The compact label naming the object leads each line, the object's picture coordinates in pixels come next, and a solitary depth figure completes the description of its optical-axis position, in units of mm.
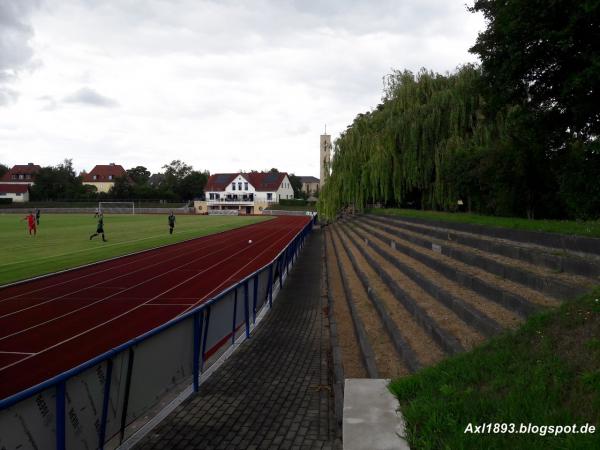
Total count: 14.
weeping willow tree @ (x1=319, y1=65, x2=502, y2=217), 19234
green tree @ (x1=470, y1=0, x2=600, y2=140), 9656
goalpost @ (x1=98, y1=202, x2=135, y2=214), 86481
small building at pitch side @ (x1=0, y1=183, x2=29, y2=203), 104938
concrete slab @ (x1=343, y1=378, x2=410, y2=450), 3953
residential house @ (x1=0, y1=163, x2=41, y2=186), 118375
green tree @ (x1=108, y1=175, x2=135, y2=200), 94250
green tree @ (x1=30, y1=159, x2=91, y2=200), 95000
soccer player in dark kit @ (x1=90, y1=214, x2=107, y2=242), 29091
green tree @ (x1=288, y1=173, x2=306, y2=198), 125625
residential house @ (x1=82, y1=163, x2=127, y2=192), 120562
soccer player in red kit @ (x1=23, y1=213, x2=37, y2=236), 31372
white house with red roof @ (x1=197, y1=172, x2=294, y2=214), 96750
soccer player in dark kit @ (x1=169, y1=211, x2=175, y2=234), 35344
